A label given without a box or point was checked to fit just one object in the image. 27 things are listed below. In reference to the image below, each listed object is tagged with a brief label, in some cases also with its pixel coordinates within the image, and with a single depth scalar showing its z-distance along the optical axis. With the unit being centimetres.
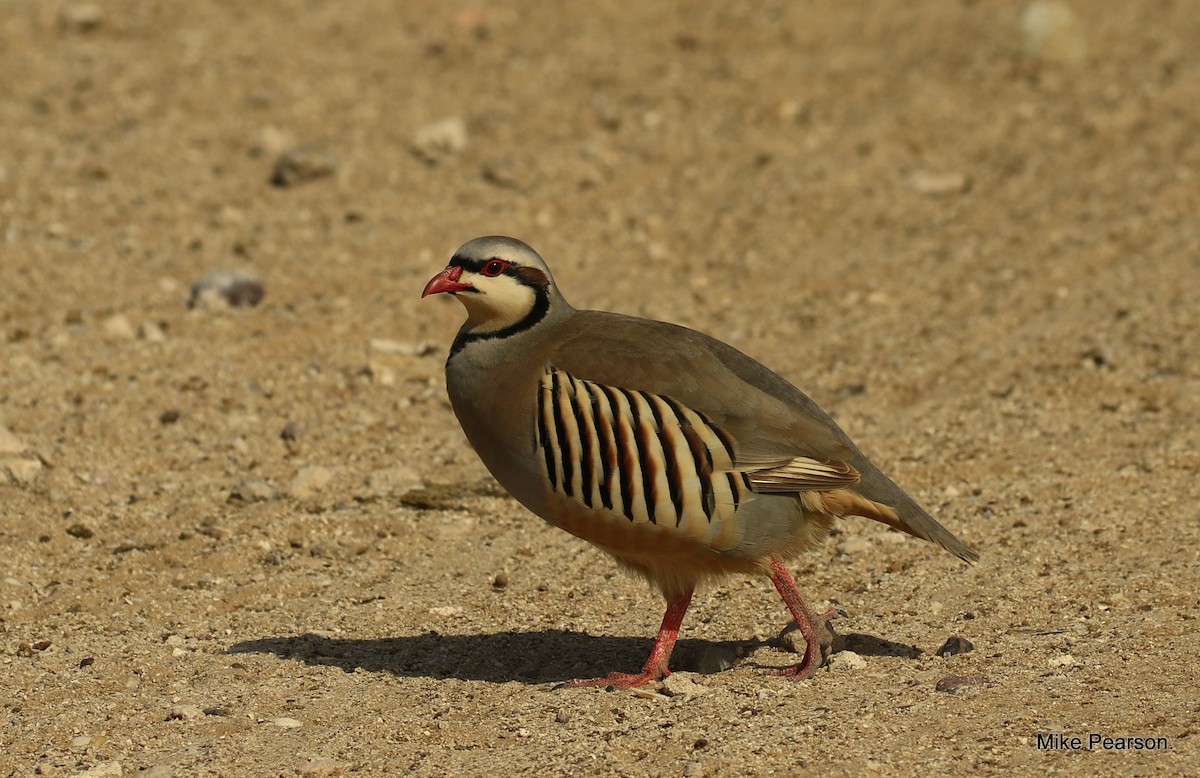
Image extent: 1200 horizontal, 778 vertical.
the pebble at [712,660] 1213
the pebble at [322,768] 1021
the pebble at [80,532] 1433
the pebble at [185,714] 1102
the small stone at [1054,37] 2695
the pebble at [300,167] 2314
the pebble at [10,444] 1545
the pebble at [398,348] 1873
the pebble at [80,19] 2827
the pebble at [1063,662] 1142
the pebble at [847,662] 1166
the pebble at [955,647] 1177
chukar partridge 1124
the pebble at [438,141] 2444
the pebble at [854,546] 1419
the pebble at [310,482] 1530
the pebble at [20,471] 1520
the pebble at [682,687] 1133
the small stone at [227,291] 1947
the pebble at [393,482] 1552
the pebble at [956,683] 1103
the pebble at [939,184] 2331
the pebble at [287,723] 1092
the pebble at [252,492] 1516
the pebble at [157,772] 1010
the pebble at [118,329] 1859
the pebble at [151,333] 1850
